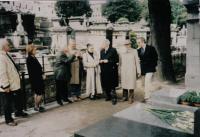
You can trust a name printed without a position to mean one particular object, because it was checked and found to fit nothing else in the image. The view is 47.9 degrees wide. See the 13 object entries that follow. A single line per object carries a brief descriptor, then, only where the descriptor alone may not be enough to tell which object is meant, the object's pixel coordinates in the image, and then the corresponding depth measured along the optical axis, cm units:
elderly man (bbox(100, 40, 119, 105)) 695
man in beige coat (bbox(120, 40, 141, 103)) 685
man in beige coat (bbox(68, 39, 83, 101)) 705
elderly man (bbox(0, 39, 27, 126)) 510
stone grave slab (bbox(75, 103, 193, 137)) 331
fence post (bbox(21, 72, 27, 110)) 601
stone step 431
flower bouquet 347
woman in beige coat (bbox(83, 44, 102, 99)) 720
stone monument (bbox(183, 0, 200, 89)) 803
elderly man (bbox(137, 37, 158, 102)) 669
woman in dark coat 584
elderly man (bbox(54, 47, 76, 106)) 664
